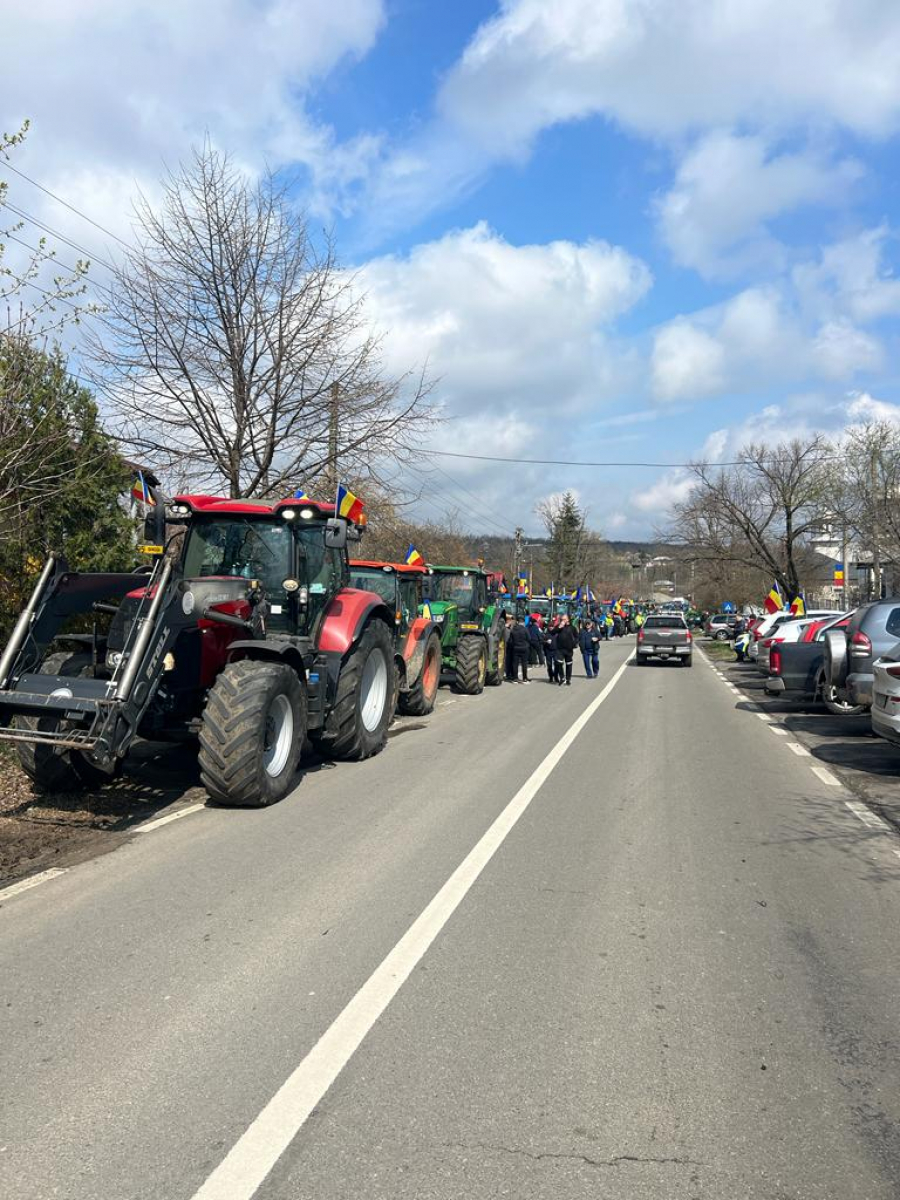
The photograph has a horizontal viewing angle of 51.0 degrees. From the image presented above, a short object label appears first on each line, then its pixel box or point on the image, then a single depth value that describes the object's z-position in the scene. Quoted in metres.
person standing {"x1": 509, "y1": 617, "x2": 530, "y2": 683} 23.50
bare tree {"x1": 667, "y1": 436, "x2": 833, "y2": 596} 39.81
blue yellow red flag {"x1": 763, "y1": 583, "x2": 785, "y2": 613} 31.13
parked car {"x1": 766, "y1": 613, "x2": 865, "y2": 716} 16.12
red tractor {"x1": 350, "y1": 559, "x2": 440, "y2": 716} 14.56
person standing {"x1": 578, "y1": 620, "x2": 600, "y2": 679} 25.88
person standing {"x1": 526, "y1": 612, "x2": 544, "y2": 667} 27.01
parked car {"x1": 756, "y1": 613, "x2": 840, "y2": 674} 17.62
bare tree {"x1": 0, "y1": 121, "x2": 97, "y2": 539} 8.34
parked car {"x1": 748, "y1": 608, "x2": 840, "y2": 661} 21.86
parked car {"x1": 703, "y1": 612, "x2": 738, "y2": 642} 58.66
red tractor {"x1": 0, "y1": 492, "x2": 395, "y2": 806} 7.21
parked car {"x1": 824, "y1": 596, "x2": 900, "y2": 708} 12.58
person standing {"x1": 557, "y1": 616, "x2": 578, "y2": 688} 22.39
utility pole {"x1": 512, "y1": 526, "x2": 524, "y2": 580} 70.25
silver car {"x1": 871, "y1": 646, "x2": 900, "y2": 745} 9.86
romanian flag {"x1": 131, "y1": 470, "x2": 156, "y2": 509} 8.18
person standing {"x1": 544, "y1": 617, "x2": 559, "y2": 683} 22.91
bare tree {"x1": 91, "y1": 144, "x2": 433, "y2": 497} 14.77
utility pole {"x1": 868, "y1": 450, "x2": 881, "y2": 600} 29.85
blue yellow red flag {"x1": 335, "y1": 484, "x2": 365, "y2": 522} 9.94
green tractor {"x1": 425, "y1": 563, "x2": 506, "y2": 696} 19.28
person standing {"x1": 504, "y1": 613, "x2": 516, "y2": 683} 23.64
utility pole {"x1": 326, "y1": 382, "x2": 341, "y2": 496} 15.44
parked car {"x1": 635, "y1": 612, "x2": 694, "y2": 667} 31.59
